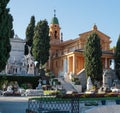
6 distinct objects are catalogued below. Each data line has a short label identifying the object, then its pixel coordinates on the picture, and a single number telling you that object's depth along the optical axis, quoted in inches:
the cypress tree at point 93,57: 1899.6
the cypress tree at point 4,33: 725.9
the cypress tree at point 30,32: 2429.9
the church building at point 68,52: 2249.0
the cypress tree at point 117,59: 2089.0
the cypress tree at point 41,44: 2082.9
